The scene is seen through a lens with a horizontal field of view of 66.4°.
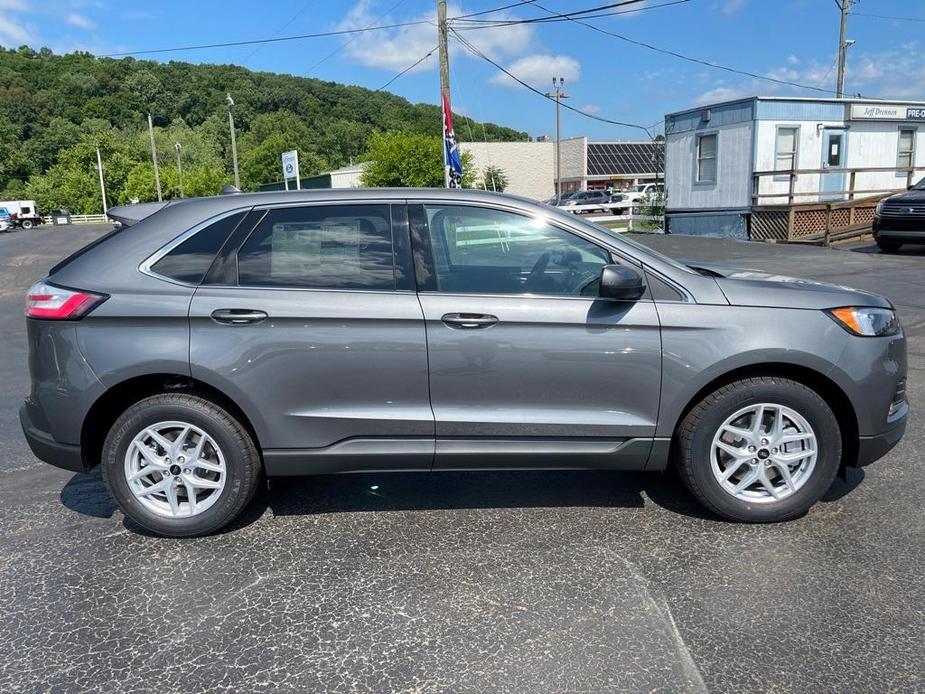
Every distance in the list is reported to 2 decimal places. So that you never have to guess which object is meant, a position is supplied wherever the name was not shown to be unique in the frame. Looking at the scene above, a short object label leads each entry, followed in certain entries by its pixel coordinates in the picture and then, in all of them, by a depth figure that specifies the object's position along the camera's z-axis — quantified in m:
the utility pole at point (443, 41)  18.53
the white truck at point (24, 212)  64.28
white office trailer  20.44
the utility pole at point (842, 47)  32.44
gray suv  3.40
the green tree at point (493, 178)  56.28
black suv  15.46
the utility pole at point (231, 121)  33.91
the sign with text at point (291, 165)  19.94
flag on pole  17.33
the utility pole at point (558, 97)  51.94
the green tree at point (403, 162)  26.75
